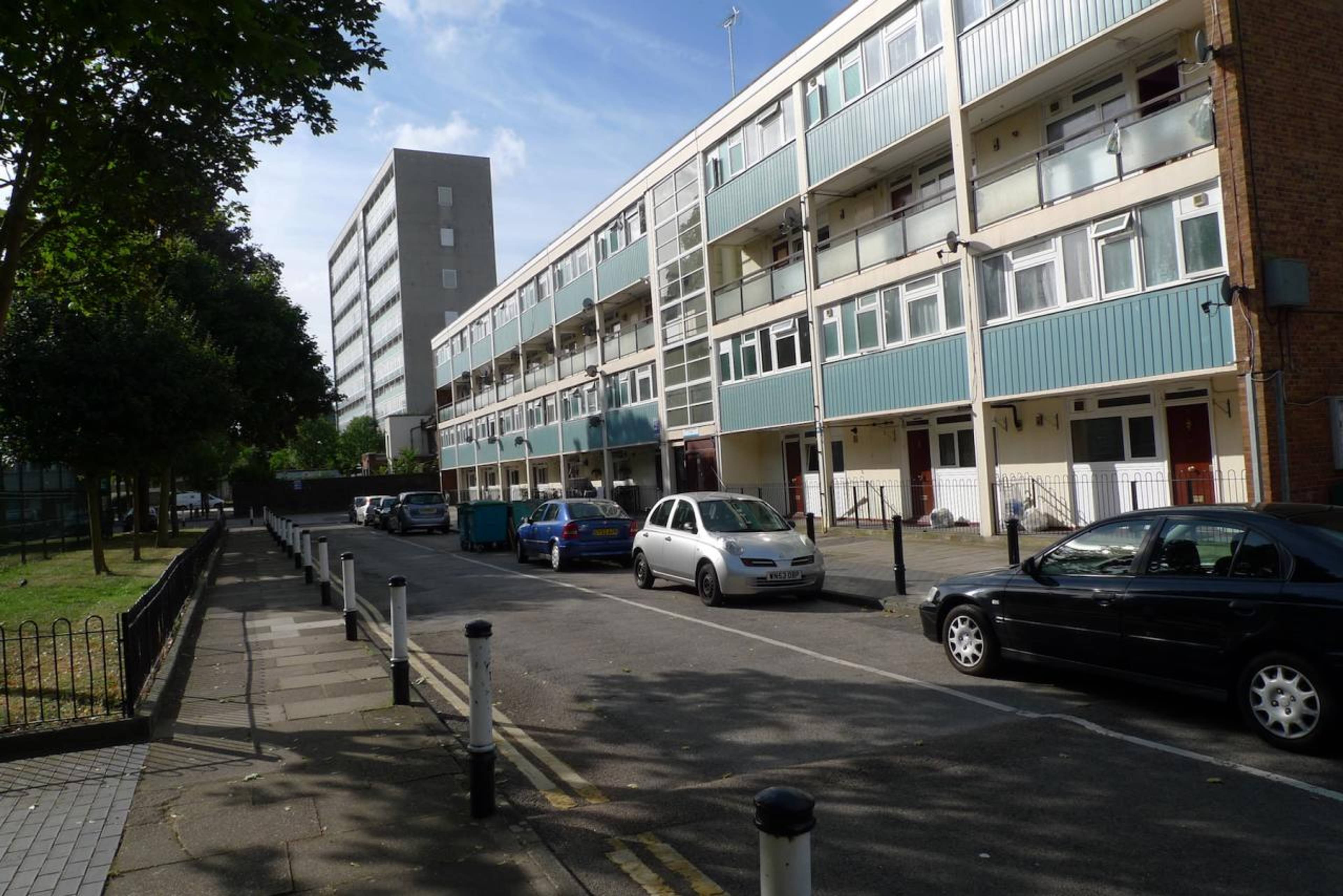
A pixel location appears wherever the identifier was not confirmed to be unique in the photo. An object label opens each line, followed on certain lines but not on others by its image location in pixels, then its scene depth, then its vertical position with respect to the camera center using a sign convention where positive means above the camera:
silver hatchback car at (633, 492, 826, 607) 12.01 -1.08
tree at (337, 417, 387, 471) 79.81 +4.59
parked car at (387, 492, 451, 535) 32.84 -0.77
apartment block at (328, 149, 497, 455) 74.00 +18.89
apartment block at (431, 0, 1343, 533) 13.42 +3.46
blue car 17.78 -1.02
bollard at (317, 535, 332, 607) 13.98 -1.16
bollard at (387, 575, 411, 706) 7.33 -1.32
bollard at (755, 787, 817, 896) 2.36 -0.97
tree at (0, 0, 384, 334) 7.21 +4.19
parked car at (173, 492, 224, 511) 72.44 +0.43
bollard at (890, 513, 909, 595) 12.09 -1.26
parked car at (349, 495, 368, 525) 45.22 -0.63
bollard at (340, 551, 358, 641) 10.34 -1.23
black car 5.30 -1.10
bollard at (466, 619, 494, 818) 4.85 -1.26
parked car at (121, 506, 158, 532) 40.81 -0.60
